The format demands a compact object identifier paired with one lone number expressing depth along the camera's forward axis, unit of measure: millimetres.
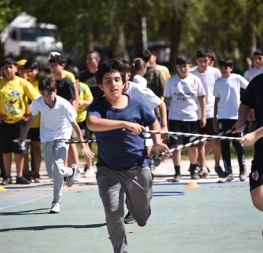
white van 59031
